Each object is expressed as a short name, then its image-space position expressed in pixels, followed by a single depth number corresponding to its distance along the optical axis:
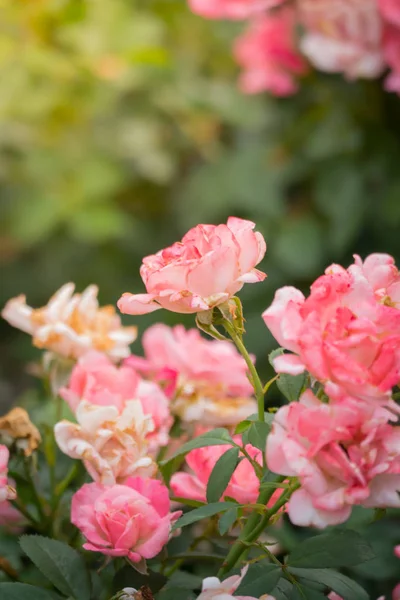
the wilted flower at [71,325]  1.20
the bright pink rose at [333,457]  1.03
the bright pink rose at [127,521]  1.08
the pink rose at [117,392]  1.14
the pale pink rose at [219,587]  1.06
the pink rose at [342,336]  1.03
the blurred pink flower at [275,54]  1.93
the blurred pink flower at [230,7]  1.82
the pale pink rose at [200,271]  1.07
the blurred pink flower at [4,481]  1.09
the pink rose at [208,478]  1.12
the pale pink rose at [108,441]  1.11
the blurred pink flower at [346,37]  1.65
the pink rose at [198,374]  1.20
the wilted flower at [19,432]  1.14
